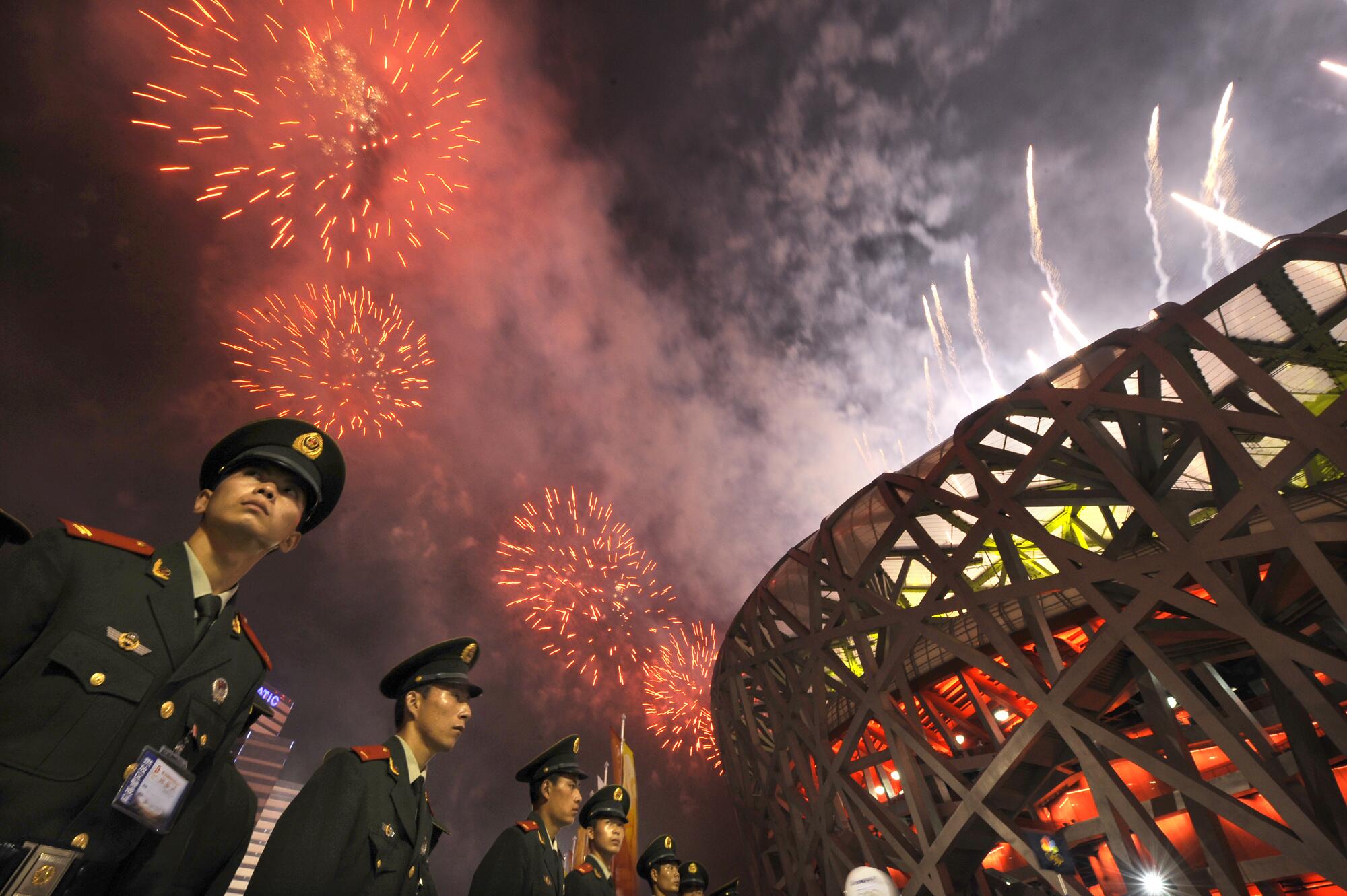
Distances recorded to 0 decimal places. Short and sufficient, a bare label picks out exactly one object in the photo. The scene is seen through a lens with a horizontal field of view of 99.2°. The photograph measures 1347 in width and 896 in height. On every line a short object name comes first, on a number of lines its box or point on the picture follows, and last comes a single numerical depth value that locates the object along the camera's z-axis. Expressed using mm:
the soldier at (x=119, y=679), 1618
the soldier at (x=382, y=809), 2535
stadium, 7254
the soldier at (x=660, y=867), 7355
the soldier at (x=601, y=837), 5645
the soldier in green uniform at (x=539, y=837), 4328
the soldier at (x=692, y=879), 8477
